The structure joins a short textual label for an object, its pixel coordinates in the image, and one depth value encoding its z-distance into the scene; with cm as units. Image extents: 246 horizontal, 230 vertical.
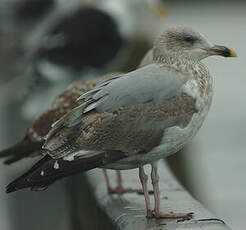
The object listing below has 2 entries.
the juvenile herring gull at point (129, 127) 675
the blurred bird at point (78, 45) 1475
